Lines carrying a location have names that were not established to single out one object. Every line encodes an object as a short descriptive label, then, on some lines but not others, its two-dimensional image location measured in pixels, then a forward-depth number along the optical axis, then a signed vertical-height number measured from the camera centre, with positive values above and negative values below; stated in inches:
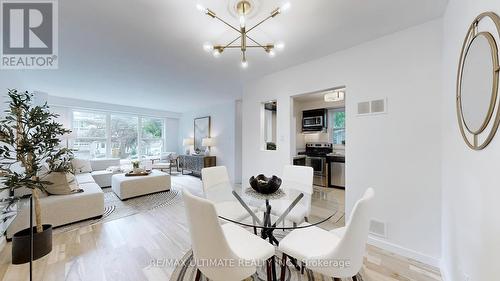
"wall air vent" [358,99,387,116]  90.7 +16.1
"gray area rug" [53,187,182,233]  116.0 -48.0
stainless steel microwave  218.3 +21.9
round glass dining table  65.6 -25.5
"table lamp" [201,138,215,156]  260.4 -1.4
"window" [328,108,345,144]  212.5 +17.4
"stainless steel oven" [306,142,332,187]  199.8 -22.3
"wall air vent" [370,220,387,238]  90.6 -42.6
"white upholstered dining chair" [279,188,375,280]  45.3 -30.4
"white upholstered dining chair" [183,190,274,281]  44.1 -26.0
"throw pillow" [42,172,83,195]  114.2 -25.8
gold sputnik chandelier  62.8 +38.7
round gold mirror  38.4 +12.4
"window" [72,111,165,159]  241.4 +9.0
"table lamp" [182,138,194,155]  291.1 -1.3
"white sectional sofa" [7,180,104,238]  96.7 -38.3
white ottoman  157.2 -37.5
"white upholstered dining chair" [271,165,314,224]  73.2 -22.0
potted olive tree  69.7 -2.3
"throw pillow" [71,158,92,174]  191.3 -24.5
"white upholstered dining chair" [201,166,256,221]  75.3 -24.5
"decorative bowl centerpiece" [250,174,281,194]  72.2 -16.7
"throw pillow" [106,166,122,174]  213.1 -30.8
